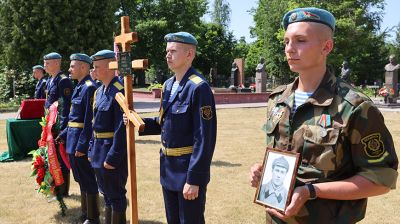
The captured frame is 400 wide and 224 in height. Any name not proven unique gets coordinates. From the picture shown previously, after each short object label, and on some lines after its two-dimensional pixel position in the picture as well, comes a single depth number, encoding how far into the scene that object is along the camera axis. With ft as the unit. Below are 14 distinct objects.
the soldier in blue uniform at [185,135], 10.94
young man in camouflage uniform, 6.15
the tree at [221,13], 222.48
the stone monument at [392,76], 79.94
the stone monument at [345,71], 87.56
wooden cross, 11.87
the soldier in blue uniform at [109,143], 14.21
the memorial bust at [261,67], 98.44
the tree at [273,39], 159.75
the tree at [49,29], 76.07
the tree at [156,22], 139.85
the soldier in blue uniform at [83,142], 16.39
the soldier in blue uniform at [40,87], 31.12
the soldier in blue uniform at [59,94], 19.27
